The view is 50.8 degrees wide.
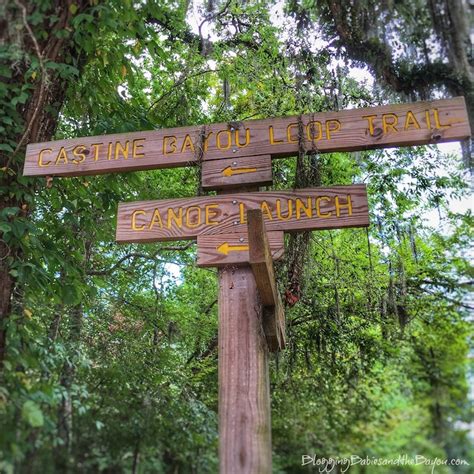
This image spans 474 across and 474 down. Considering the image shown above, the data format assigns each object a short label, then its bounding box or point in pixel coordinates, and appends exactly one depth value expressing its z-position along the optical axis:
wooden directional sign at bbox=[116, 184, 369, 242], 2.70
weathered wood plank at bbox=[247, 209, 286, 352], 2.29
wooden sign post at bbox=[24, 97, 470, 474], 2.46
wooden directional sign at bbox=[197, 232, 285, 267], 2.67
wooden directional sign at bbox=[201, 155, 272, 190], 2.88
